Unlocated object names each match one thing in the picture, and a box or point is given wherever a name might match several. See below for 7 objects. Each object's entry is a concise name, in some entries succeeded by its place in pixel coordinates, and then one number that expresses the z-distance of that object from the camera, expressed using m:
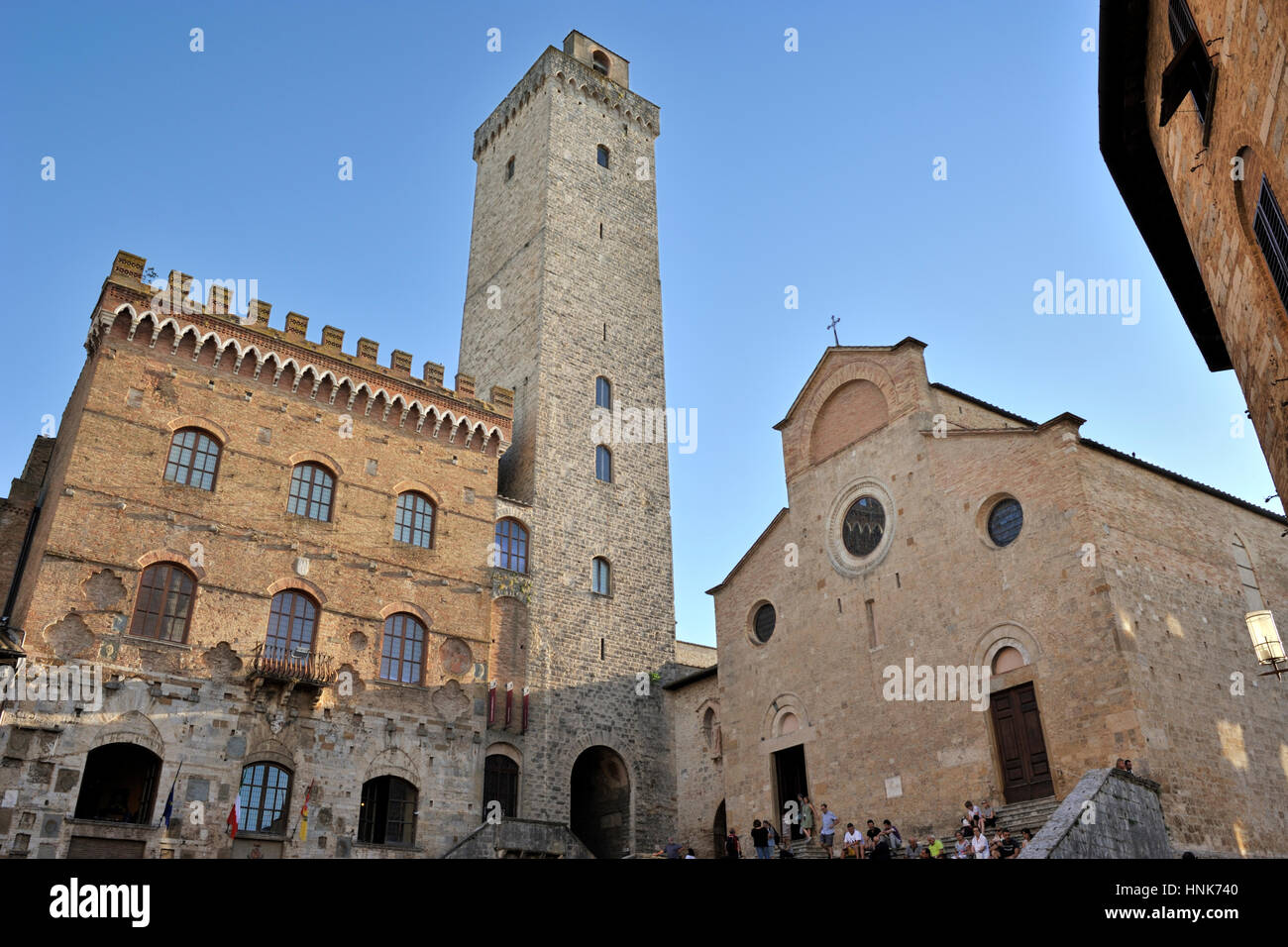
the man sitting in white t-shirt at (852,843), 17.17
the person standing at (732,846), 18.97
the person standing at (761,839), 17.31
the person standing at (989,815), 16.97
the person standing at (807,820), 20.80
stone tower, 25.91
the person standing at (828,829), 18.00
